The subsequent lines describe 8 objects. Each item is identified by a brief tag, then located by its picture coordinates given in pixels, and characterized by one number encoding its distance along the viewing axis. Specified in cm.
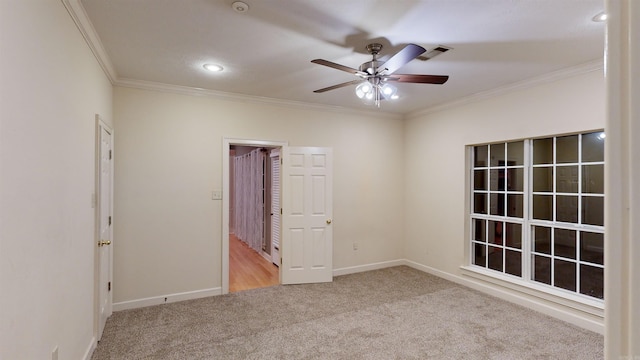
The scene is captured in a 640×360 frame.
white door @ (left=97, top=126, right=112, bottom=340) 287
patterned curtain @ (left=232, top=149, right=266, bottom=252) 638
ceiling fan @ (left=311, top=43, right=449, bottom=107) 245
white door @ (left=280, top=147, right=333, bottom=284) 446
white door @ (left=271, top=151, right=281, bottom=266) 538
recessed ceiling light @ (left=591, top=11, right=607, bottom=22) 223
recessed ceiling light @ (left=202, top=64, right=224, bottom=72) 319
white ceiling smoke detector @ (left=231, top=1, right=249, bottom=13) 212
